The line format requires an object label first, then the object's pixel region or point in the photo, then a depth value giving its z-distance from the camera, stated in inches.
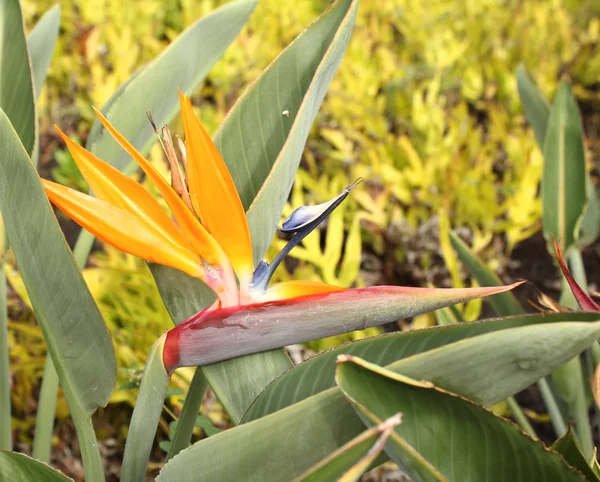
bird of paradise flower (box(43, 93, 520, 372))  17.4
